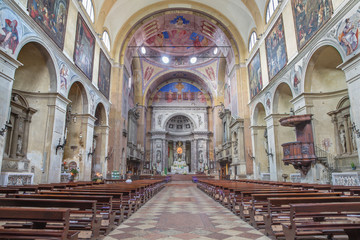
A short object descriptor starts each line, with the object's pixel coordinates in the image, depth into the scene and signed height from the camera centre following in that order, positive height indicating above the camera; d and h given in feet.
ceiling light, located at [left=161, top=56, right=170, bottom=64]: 114.93 +51.40
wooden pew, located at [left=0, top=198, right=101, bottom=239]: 9.45 -1.38
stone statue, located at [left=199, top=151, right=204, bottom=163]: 119.14 +5.96
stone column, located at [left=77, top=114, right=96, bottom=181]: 49.52 +4.74
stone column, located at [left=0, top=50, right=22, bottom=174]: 26.00 +9.24
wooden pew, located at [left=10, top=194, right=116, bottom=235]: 12.01 -1.79
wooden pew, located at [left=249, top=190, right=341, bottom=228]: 13.55 -1.82
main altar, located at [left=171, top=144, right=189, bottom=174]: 113.33 +0.58
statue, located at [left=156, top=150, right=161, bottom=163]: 118.60 +6.45
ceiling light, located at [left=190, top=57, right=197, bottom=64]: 114.62 +51.10
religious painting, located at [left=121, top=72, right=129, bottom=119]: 76.13 +23.54
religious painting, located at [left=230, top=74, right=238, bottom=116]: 76.80 +23.18
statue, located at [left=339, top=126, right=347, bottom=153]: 37.58 +4.47
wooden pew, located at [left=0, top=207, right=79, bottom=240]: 7.13 -1.45
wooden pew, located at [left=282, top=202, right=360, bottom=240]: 8.76 -1.85
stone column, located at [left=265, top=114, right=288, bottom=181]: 49.88 +4.14
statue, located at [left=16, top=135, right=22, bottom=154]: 34.45 +3.19
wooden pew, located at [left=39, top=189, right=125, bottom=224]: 15.14 -2.28
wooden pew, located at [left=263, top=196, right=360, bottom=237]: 11.11 -1.54
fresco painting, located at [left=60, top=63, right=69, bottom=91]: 40.04 +15.46
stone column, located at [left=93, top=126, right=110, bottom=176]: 60.83 +5.66
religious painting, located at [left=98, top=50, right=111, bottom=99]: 60.47 +24.36
